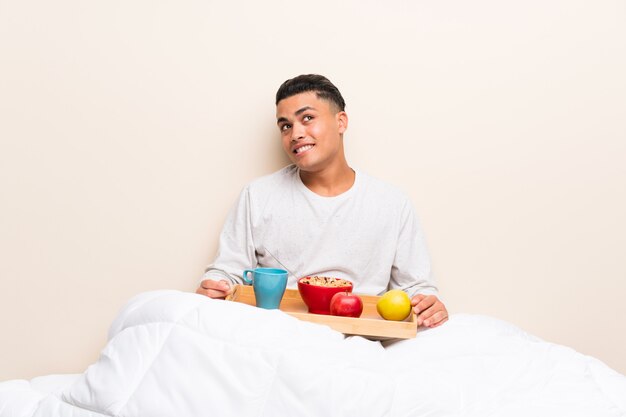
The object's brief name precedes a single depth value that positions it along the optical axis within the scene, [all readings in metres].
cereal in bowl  1.51
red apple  1.42
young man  1.80
